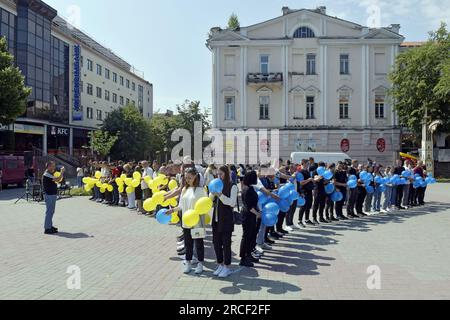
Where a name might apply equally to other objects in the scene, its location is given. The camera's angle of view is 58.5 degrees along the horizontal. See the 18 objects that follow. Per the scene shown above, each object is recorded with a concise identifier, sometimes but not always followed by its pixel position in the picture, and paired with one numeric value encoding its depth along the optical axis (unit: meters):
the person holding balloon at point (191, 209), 6.66
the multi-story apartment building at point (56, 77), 36.25
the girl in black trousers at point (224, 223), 6.63
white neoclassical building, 34.53
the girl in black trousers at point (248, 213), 7.18
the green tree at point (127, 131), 42.97
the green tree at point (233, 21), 45.48
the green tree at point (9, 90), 24.62
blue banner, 44.97
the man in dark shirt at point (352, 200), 13.20
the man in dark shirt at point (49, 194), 10.30
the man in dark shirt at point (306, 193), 11.35
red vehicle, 26.44
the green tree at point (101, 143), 33.03
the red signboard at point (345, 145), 34.31
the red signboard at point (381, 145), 34.47
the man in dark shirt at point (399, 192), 15.14
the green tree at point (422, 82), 31.81
